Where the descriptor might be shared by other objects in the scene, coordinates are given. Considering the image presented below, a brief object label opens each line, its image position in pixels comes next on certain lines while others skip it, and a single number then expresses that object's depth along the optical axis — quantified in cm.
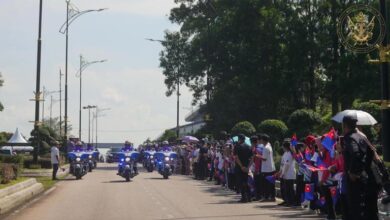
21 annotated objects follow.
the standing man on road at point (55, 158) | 3253
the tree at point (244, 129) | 4034
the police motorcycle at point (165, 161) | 3519
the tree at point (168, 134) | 9299
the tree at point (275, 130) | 3891
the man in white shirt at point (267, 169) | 2064
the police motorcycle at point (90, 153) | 3795
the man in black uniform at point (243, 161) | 2061
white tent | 8021
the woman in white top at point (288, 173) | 1886
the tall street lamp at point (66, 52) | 4199
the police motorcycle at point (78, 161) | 3434
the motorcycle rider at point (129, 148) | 3319
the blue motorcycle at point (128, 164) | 3209
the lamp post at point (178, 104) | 6755
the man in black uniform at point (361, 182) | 950
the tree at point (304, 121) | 3859
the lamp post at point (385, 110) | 1750
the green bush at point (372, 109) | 3301
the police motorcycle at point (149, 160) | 4231
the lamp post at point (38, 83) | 3319
